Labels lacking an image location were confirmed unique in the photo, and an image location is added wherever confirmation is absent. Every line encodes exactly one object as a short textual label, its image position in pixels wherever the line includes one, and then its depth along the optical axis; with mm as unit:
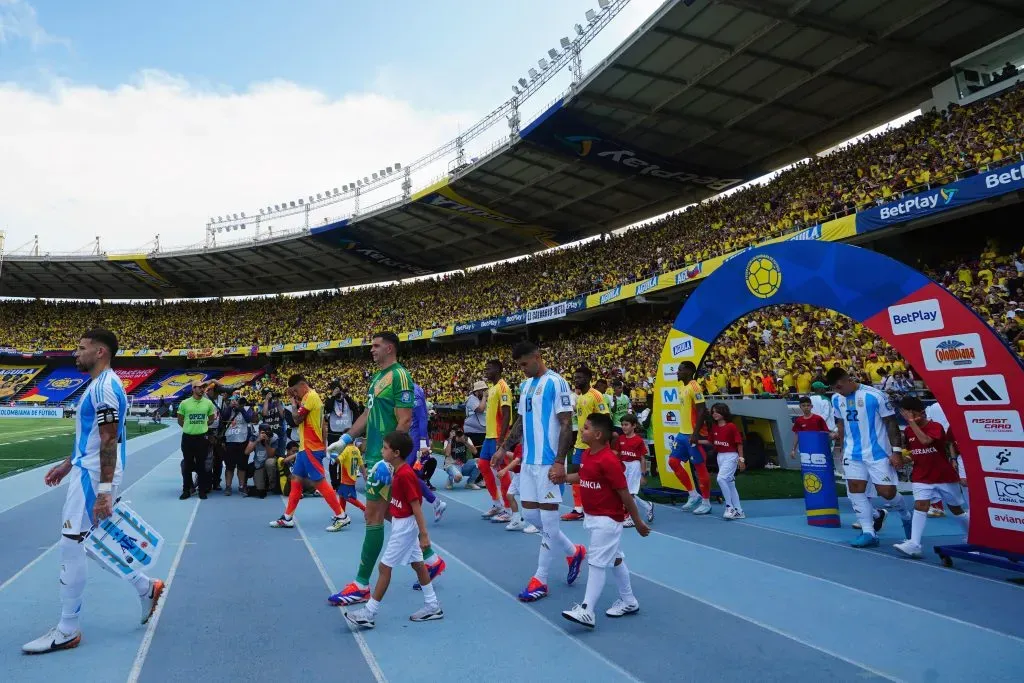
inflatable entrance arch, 5297
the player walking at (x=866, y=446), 6270
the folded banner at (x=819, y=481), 7375
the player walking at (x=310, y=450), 7426
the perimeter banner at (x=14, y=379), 45294
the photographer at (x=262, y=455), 10270
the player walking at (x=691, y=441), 8570
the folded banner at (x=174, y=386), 43969
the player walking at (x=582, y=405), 7783
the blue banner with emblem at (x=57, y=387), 44281
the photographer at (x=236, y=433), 10469
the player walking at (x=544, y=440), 5016
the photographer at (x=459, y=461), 11760
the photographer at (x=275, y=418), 10954
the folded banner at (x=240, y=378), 44622
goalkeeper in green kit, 4344
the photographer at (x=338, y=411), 9414
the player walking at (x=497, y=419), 7952
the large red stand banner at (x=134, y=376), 46344
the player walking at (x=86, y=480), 3771
